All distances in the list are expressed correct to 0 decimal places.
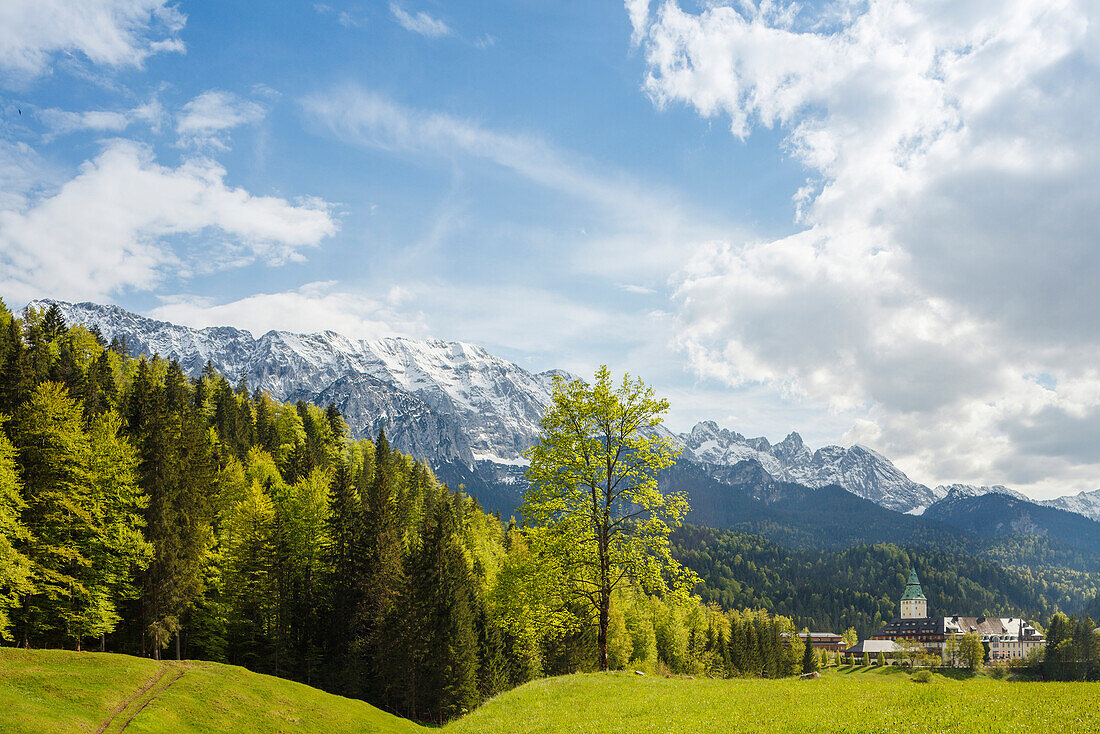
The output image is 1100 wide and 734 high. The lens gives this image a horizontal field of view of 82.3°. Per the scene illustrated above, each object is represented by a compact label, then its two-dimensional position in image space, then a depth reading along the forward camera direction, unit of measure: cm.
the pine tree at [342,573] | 6259
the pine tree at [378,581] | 6141
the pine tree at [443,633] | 6122
